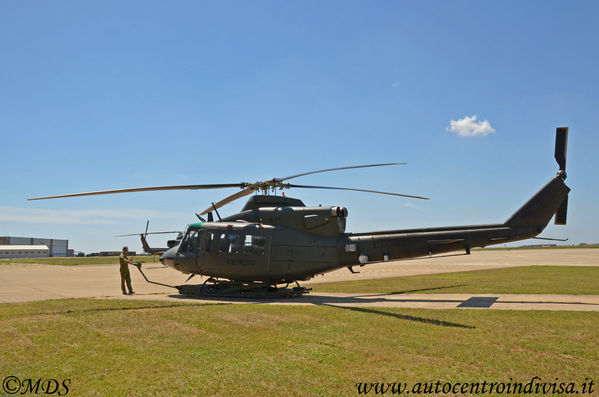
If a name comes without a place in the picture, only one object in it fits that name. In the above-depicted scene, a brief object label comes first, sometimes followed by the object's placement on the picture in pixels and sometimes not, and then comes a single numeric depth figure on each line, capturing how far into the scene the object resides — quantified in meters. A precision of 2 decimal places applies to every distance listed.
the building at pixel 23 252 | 124.04
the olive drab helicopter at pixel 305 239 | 15.82
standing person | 17.58
